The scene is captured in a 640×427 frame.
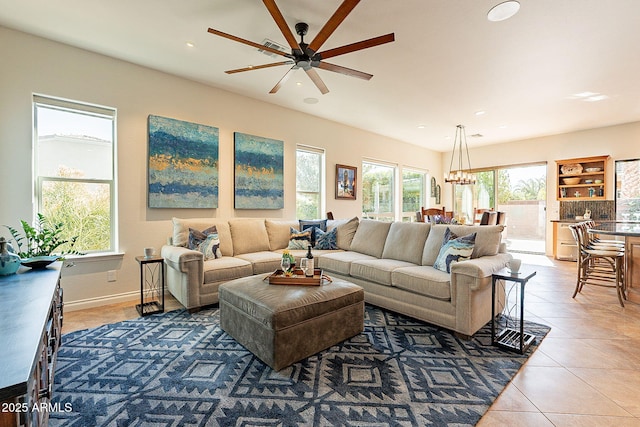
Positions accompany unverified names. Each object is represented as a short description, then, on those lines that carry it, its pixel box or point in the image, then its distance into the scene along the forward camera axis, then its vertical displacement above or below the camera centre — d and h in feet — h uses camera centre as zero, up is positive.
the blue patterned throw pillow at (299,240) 13.96 -1.53
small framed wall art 19.30 +1.81
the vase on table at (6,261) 6.10 -1.11
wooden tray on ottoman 8.11 -2.02
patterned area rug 5.17 -3.66
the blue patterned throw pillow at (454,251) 8.89 -1.34
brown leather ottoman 6.56 -2.68
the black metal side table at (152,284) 11.41 -3.14
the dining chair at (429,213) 19.06 -0.33
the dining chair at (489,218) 16.17 -0.55
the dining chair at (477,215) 25.63 -0.59
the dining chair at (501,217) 17.38 -0.53
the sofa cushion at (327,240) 13.85 -1.52
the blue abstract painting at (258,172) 14.51 +1.88
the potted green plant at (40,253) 6.73 -1.10
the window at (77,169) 10.12 +1.45
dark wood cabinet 2.59 -1.51
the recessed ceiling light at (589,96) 13.88 +5.45
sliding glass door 22.80 +0.75
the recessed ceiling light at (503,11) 7.66 +5.38
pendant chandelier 19.26 +4.47
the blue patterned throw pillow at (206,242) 11.36 -1.35
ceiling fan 6.56 +4.37
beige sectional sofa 8.18 -2.00
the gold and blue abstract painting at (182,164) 11.91 +1.91
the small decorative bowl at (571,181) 20.71 +1.96
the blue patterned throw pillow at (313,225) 14.63 -0.86
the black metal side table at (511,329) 7.38 -3.58
